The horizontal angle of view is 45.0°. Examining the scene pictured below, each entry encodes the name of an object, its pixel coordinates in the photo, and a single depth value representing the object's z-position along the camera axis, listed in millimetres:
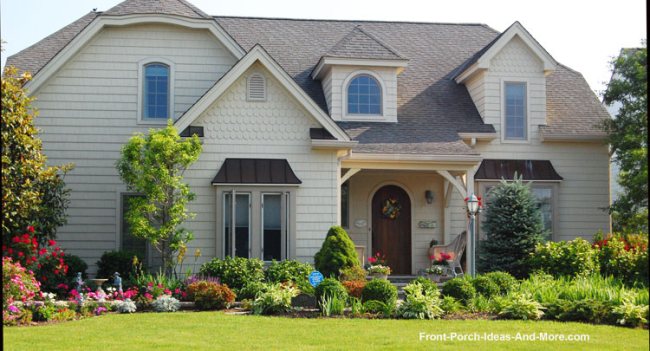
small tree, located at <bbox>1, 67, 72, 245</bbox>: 14297
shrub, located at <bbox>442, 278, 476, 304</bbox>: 14562
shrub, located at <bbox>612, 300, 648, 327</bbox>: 10874
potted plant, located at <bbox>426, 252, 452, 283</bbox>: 19172
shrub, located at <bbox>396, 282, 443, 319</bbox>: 13423
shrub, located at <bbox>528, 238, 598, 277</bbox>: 16188
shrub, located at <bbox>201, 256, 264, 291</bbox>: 16328
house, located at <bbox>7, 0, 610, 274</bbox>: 18375
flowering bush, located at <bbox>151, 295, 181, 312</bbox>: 14570
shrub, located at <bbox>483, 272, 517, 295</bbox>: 15375
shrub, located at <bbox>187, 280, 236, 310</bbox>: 14742
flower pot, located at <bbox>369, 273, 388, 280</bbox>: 17766
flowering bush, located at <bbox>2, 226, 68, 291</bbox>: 15344
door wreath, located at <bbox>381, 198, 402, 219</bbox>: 21703
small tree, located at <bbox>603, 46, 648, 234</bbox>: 18453
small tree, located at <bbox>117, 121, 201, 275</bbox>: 16703
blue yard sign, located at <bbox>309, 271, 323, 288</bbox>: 14984
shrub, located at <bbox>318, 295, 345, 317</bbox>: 13633
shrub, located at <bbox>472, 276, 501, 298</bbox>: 14984
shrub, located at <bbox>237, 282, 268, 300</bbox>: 15328
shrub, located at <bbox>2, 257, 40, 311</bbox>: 12656
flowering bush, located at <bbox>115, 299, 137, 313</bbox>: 14312
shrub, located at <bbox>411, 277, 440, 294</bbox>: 14332
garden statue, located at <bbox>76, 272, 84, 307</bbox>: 14043
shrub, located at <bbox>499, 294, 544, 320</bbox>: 13133
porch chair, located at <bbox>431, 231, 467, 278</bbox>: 20281
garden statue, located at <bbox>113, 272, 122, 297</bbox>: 15117
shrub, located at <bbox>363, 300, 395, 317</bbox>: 13723
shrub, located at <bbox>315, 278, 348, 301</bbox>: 13945
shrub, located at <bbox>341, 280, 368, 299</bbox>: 14727
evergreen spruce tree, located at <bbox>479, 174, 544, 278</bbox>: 18375
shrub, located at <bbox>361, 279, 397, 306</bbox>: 13992
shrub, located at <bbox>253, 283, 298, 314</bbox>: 13891
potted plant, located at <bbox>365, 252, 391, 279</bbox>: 17734
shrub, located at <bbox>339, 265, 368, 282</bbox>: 16281
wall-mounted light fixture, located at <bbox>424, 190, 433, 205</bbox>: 21406
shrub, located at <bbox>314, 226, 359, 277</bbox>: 16781
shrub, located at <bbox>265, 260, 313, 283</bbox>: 16688
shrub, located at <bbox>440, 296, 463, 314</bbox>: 13867
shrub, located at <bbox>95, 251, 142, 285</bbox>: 17656
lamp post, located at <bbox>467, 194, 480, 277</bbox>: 16781
